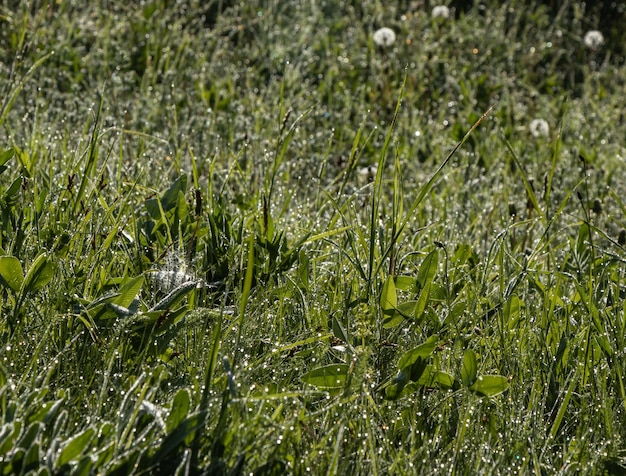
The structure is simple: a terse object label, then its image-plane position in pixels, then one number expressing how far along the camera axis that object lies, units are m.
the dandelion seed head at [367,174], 4.57
